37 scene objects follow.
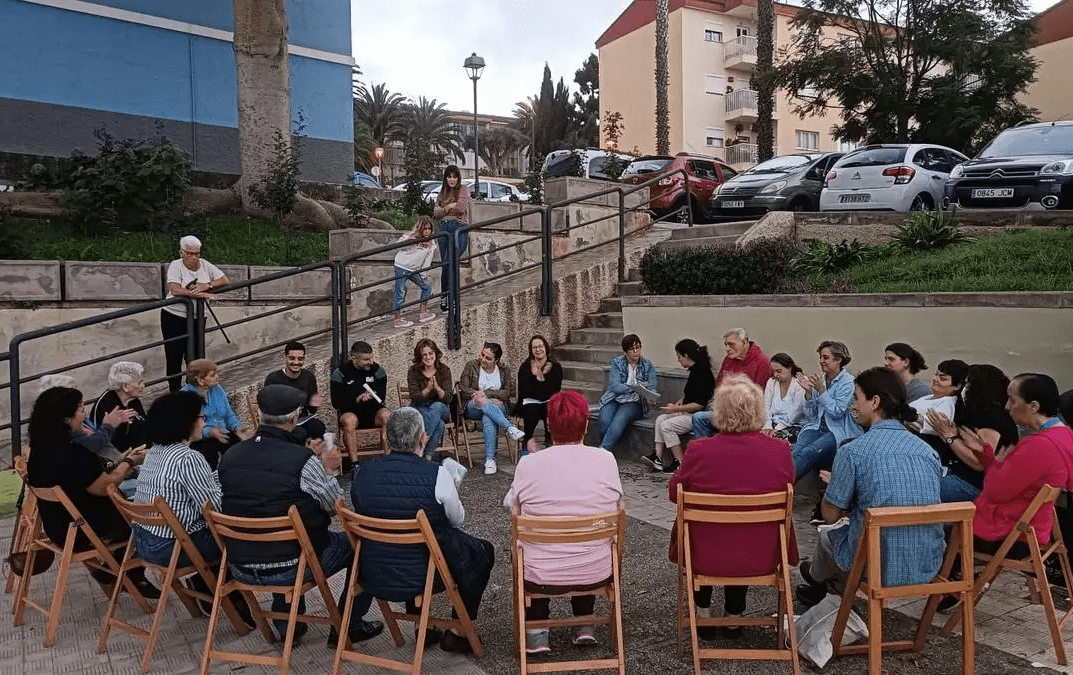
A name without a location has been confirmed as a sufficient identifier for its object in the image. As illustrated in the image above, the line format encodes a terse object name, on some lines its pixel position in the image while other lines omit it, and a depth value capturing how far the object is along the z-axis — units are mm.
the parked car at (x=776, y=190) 13586
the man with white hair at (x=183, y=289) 7562
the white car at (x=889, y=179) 11766
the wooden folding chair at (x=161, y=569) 3725
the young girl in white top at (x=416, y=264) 9070
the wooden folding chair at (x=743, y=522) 3473
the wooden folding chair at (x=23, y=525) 4500
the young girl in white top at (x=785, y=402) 6480
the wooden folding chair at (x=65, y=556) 4090
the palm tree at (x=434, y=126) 48469
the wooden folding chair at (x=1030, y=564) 3551
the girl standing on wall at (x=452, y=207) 9500
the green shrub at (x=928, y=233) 9047
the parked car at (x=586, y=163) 16938
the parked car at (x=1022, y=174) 10086
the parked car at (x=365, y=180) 19331
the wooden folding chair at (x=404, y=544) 3408
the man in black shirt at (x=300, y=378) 6945
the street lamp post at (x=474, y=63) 22859
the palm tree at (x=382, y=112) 44125
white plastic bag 3602
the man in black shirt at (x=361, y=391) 7340
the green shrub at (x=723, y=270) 8625
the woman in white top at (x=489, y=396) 7539
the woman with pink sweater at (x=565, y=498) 3637
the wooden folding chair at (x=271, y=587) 3521
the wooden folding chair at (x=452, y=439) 7610
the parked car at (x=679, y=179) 14719
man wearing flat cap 3730
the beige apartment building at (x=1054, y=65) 25234
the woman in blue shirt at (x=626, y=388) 7609
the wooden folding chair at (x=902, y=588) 3244
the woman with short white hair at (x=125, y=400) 5734
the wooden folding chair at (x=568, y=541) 3418
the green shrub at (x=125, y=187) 9383
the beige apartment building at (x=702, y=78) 37469
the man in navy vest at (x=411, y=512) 3584
